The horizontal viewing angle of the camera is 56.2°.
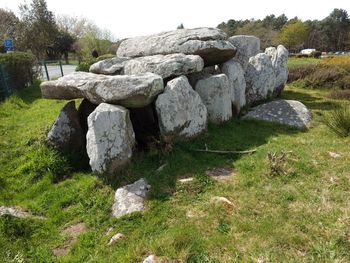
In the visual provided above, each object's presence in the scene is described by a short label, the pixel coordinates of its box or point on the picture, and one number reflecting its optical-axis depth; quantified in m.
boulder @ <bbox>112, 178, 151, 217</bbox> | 5.18
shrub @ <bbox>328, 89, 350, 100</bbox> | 12.15
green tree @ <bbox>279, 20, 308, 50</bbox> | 52.75
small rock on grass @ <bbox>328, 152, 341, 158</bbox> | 6.41
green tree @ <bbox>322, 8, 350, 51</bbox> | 63.34
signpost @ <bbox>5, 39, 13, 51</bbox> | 19.31
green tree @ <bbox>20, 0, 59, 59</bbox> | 30.17
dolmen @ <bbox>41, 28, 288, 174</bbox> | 6.19
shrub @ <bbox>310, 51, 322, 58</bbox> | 39.32
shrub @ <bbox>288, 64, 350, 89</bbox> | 14.07
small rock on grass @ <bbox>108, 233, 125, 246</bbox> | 4.51
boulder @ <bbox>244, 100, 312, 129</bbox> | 8.81
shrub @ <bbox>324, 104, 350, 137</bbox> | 7.56
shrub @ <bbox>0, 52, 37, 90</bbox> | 12.94
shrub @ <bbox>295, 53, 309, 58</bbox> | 41.38
